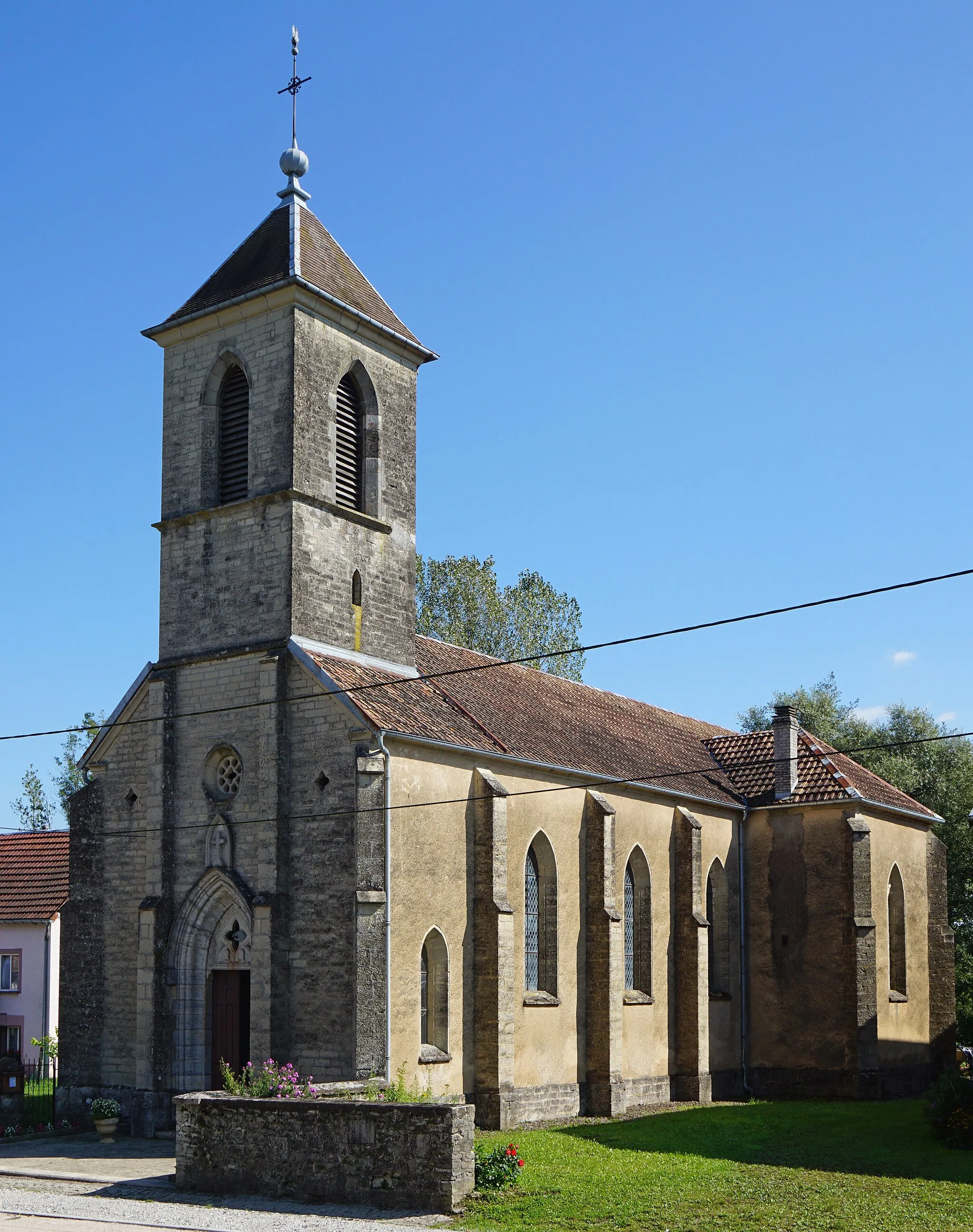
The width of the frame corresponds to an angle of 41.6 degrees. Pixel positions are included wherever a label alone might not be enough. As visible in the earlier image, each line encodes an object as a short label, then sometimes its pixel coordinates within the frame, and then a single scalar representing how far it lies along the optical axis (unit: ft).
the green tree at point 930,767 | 149.48
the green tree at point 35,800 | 243.60
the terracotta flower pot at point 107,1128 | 77.00
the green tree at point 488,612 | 161.99
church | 74.74
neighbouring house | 132.87
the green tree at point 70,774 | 208.74
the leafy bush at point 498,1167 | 55.36
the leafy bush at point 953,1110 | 68.59
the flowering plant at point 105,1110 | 77.00
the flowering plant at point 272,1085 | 60.18
